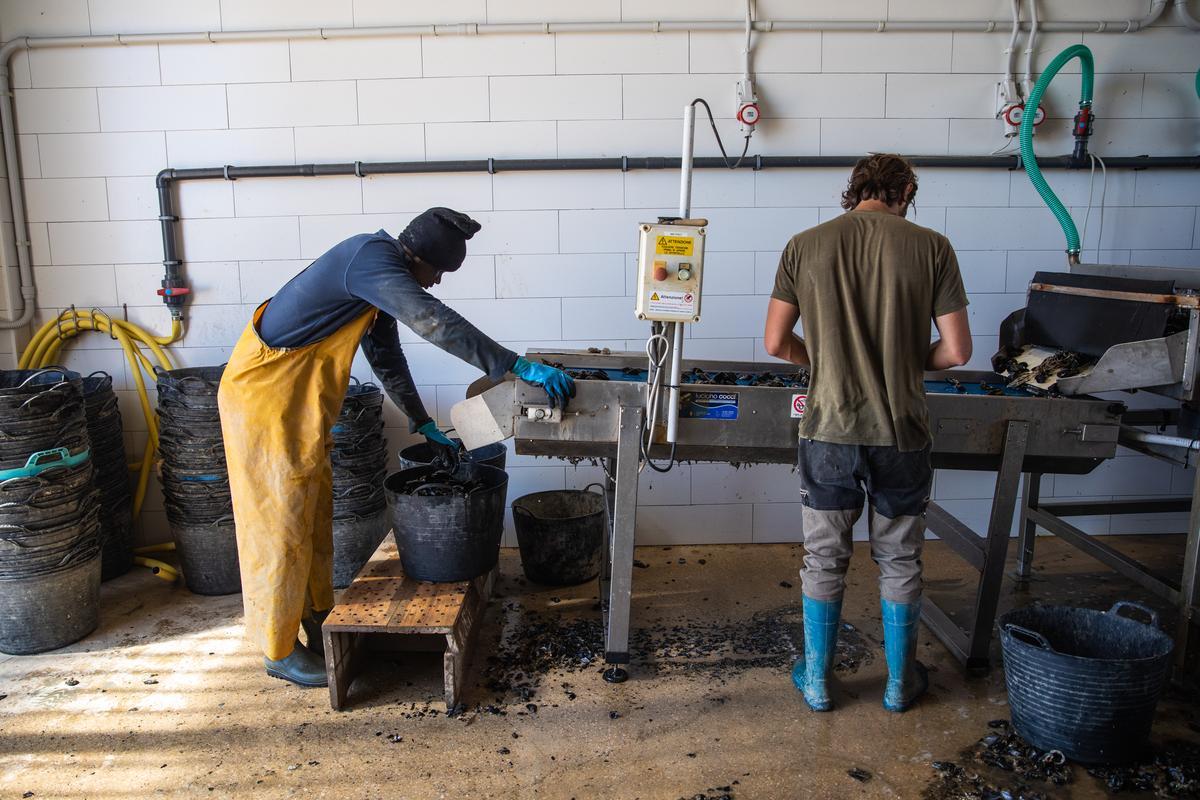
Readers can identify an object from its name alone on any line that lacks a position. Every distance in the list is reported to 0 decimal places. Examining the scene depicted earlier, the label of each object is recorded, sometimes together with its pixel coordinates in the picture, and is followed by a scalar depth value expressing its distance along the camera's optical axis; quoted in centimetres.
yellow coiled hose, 363
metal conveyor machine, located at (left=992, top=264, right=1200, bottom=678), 251
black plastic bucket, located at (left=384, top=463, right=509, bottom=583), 263
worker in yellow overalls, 237
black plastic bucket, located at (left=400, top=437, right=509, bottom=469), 337
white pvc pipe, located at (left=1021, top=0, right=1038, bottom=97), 360
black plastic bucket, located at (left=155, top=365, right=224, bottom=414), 325
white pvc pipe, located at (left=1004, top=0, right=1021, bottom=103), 359
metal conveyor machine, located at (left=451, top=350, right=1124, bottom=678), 250
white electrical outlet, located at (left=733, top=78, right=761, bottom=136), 352
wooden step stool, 244
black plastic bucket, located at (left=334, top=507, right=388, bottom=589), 343
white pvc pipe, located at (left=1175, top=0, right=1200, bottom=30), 362
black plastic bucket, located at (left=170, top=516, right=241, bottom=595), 334
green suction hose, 341
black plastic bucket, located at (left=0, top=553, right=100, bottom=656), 286
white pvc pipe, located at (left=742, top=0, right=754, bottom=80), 351
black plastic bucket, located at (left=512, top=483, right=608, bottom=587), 334
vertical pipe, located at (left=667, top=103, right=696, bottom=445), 225
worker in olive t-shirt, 224
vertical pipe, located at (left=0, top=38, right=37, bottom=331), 348
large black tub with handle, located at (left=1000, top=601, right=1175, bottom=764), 212
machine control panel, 226
